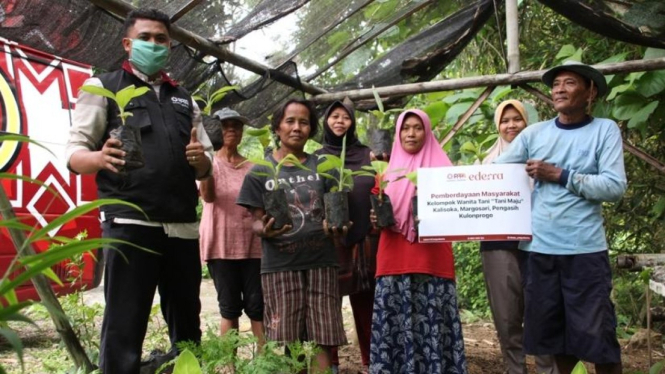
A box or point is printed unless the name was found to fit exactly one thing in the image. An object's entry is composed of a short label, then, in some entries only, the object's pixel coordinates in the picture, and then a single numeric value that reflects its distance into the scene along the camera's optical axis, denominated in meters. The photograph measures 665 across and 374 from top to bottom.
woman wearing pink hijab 3.09
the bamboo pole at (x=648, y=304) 3.32
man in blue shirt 2.62
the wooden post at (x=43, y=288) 1.30
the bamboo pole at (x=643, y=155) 3.89
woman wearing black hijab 3.61
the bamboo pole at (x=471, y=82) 3.79
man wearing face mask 2.30
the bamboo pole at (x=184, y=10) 3.12
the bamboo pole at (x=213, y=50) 2.85
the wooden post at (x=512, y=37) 4.05
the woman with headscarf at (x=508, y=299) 3.39
